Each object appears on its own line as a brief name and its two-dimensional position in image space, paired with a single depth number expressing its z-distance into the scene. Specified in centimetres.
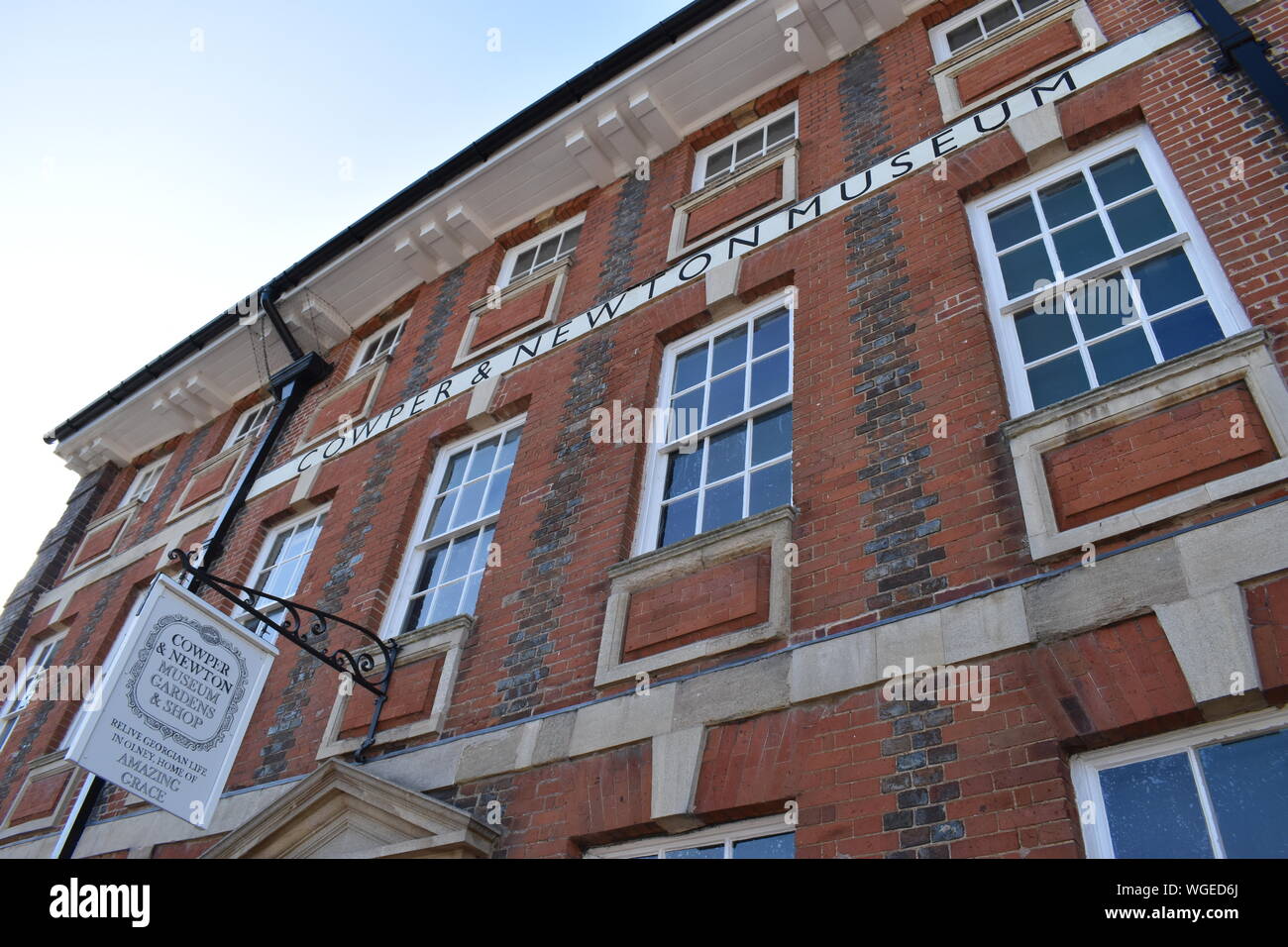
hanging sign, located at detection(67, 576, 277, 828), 614
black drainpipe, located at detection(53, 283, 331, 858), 1096
